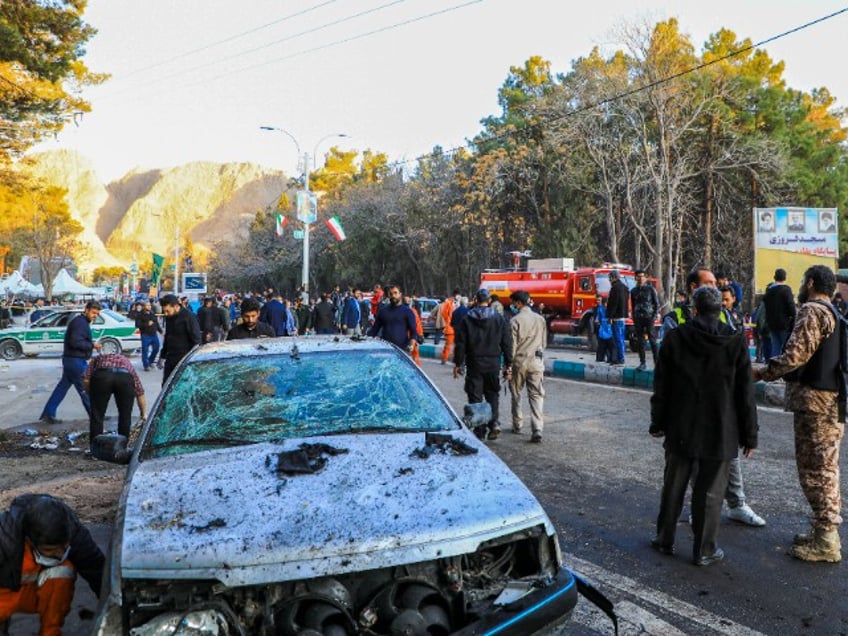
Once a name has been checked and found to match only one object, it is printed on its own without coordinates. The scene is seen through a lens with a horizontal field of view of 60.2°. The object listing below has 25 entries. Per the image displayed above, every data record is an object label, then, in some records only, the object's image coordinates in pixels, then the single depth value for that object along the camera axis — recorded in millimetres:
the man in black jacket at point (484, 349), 8242
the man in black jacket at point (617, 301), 14219
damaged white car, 2477
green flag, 54531
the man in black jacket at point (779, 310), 11953
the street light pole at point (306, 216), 29672
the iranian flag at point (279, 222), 37469
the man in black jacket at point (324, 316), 19188
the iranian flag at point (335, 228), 31328
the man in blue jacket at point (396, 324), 10141
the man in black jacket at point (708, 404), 4285
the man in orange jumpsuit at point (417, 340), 10333
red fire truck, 22812
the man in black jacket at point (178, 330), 9547
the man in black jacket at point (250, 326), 7859
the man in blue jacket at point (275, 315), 15328
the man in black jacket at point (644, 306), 14156
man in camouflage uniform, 4426
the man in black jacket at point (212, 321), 14484
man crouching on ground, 3146
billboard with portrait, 20188
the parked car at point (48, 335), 20688
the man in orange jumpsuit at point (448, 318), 16969
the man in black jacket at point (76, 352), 9484
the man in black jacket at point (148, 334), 16672
